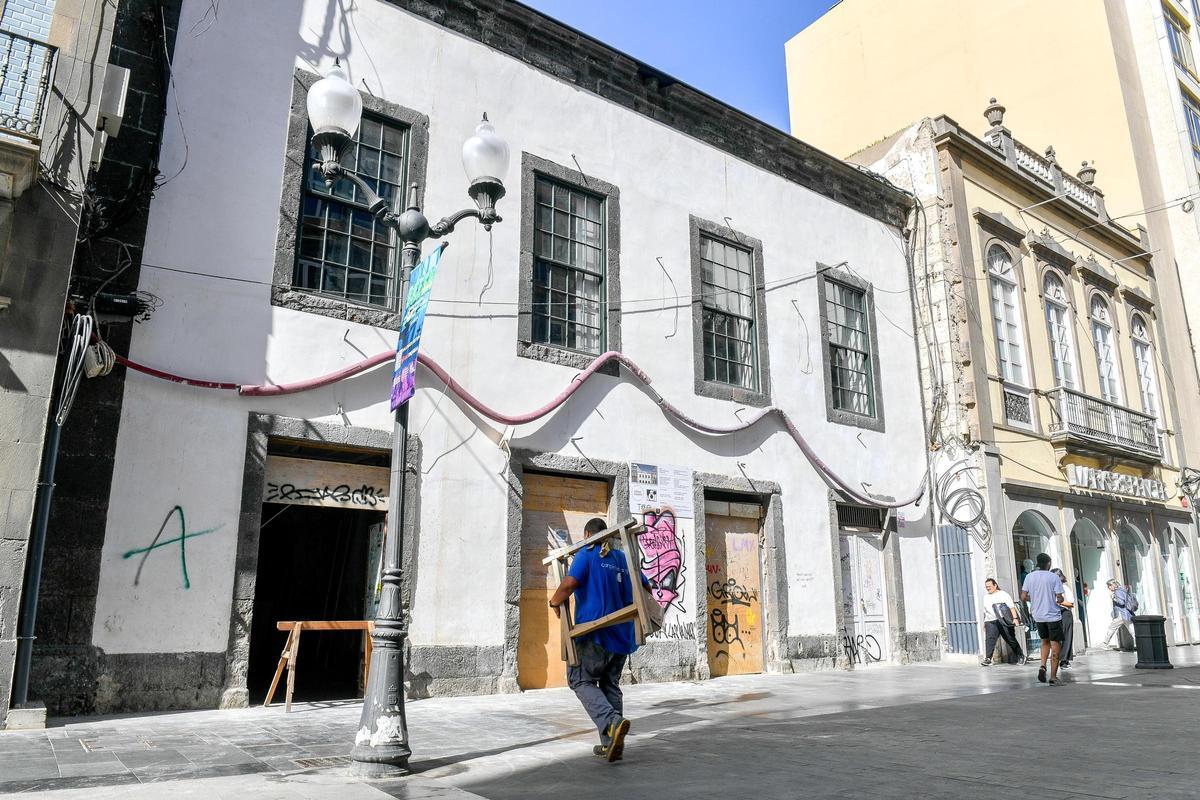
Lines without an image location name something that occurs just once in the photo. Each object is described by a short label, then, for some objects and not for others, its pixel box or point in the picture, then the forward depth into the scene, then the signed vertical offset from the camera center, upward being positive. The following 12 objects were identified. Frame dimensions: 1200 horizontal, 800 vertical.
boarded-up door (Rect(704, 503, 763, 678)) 12.23 +0.42
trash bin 13.52 -0.39
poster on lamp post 6.07 +2.03
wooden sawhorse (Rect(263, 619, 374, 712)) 7.88 -0.08
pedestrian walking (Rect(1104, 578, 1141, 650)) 17.50 +0.20
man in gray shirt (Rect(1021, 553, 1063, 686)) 11.05 +0.14
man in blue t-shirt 5.82 -0.08
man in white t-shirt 14.56 +0.02
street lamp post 5.38 +1.51
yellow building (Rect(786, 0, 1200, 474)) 22.86 +14.44
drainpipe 6.67 +0.44
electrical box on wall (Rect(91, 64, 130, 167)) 7.68 +4.46
